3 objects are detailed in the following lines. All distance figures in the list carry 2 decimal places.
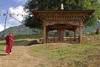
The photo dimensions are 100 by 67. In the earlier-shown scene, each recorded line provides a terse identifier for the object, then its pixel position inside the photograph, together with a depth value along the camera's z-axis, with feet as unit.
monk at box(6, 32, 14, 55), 27.17
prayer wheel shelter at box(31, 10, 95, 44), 42.07
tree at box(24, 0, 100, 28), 68.04
